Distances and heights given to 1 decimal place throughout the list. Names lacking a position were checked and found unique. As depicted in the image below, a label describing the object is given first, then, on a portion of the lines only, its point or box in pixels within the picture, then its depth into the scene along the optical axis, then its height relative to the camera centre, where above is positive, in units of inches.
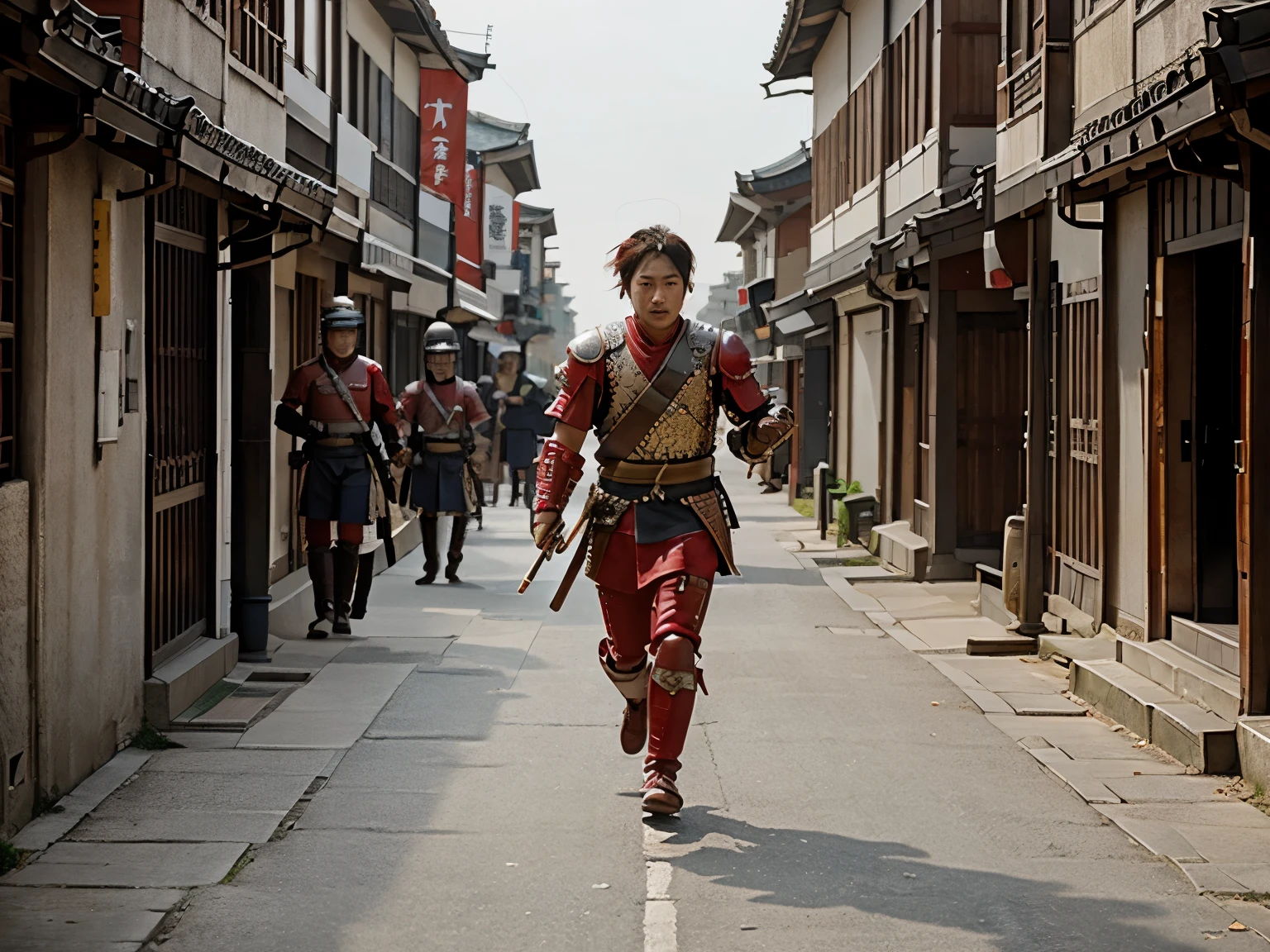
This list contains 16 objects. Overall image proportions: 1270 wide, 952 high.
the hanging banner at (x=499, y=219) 1769.2 +259.4
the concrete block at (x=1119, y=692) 332.5 -48.2
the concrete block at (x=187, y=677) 324.5 -44.6
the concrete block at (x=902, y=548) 635.5 -34.8
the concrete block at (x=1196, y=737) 295.0 -50.0
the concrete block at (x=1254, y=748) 278.4 -48.8
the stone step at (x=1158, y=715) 295.4 -49.0
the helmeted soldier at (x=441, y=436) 598.9 +9.0
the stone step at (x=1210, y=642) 327.9 -37.3
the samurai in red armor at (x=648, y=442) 274.4 +3.1
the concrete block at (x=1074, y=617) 431.8 -41.7
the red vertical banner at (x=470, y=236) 1293.1 +179.3
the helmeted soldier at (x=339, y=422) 445.4 +10.3
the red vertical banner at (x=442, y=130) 992.2 +199.7
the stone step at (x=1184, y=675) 312.8 -43.2
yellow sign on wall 289.1 +34.9
